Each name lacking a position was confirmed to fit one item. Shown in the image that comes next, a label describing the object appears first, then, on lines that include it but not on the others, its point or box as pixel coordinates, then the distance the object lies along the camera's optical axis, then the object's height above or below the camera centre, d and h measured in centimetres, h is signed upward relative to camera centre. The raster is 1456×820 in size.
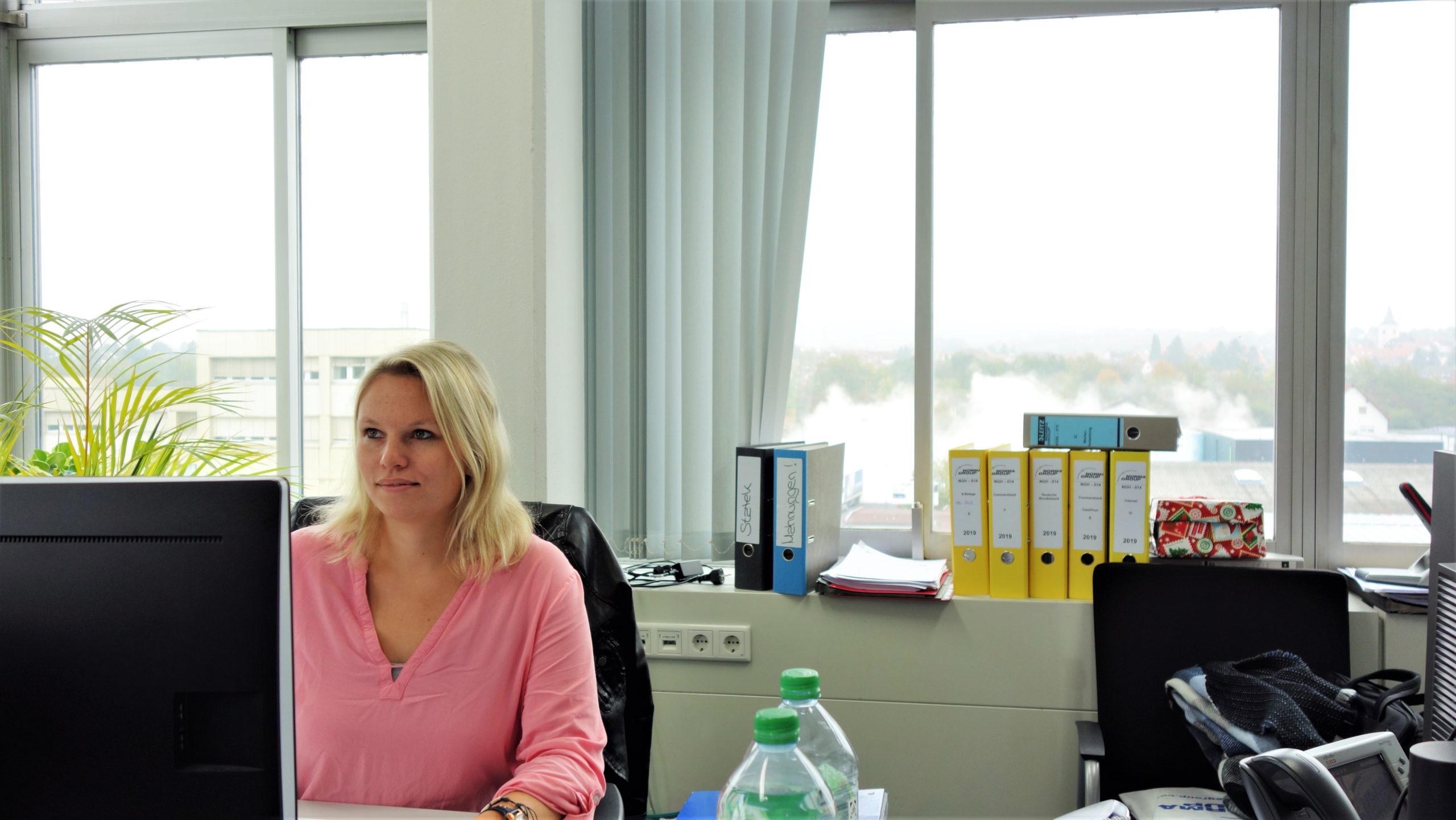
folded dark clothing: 150 -50
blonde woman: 128 -33
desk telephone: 88 -40
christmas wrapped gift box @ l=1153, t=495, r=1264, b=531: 196 -23
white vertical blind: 226 +38
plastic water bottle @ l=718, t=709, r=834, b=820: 90 -38
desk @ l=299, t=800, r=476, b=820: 114 -51
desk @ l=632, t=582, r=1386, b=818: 198 -63
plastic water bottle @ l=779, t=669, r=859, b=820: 94 -46
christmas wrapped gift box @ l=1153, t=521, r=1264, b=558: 197 -30
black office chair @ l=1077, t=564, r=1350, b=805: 180 -46
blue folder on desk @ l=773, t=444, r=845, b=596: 203 -26
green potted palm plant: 217 -1
